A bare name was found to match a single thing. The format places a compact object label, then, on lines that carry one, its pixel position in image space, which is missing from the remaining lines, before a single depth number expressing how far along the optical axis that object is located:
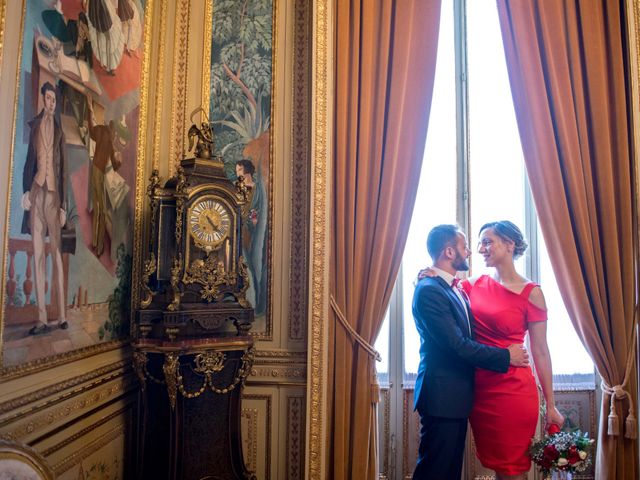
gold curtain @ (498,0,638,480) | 3.16
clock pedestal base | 2.66
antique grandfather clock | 2.68
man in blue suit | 2.60
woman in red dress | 2.66
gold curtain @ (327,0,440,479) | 3.14
